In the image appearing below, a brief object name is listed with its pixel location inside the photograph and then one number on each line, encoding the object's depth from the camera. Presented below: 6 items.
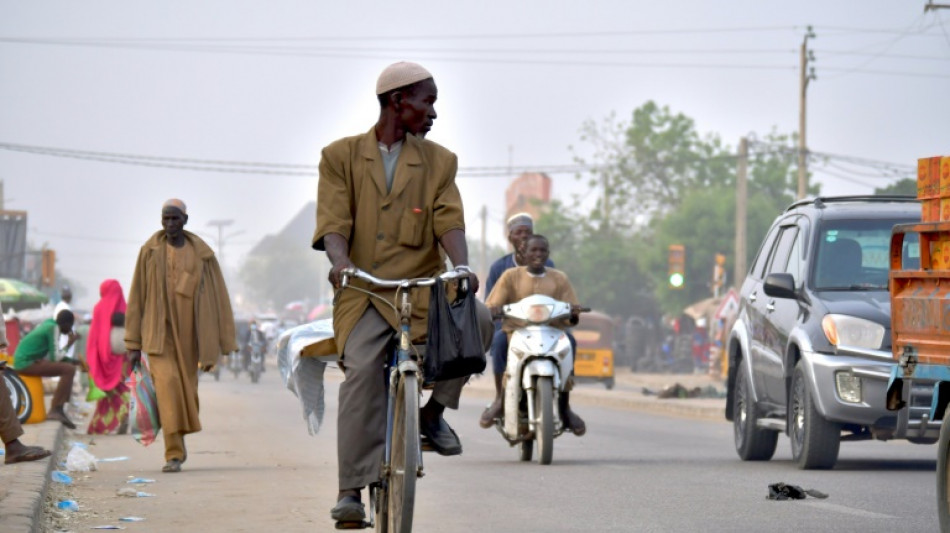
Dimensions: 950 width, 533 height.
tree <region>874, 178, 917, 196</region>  60.01
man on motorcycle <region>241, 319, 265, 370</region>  48.12
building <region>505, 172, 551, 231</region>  110.38
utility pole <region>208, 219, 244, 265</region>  171.99
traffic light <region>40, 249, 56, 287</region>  56.56
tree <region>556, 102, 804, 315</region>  73.31
